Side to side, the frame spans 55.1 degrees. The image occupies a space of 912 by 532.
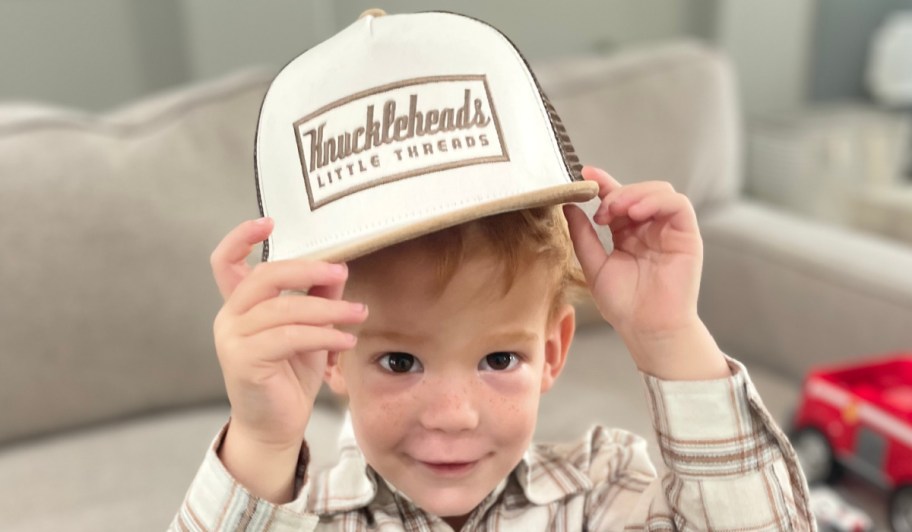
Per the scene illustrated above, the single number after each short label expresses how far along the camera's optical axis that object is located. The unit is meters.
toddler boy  0.39
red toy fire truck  0.81
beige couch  0.83
